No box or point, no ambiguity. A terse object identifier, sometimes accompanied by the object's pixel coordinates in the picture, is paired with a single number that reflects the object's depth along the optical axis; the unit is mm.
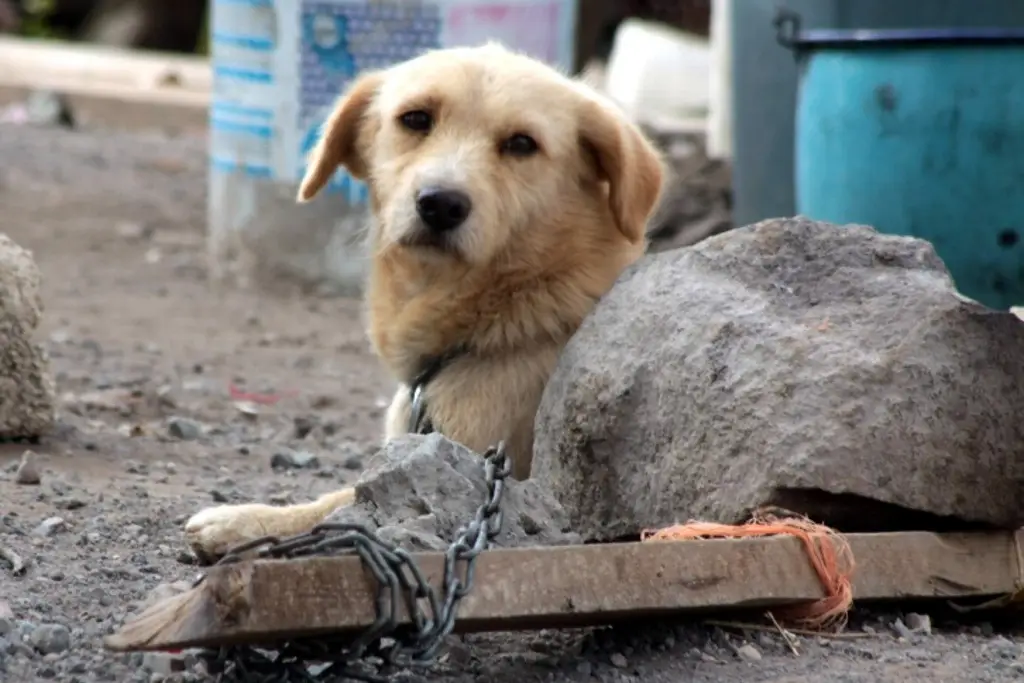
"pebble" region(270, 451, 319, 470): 9711
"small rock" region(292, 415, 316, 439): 10889
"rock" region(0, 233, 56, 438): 9023
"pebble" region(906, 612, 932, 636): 6125
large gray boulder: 6328
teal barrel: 13375
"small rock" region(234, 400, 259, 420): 11352
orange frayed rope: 6012
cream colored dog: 7727
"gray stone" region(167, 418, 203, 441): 10250
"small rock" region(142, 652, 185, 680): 5566
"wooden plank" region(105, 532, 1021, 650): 4953
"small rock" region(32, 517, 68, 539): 7305
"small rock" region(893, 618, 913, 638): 6080
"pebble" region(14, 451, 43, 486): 8227
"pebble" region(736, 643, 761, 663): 5773
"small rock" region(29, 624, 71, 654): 5801
